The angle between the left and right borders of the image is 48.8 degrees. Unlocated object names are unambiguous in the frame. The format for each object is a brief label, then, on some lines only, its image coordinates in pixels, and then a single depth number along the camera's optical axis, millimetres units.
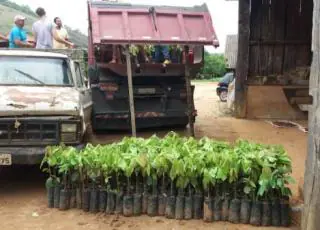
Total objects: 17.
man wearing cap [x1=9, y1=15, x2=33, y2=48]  7507
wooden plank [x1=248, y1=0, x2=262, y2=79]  9250
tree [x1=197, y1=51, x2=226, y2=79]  35033
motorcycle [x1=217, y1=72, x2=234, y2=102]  15429
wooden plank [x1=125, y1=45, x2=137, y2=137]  5866
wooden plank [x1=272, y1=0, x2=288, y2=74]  9234
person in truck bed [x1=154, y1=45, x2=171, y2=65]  7151
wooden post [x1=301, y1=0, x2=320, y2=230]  3205
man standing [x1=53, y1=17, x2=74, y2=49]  7771
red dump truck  6990
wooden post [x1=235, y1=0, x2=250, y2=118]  9114
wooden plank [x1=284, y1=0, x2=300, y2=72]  9223
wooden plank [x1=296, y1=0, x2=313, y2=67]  9171
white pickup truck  4353
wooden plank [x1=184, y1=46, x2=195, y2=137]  6353
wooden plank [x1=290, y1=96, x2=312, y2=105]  8988
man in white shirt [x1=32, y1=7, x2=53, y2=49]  7564
